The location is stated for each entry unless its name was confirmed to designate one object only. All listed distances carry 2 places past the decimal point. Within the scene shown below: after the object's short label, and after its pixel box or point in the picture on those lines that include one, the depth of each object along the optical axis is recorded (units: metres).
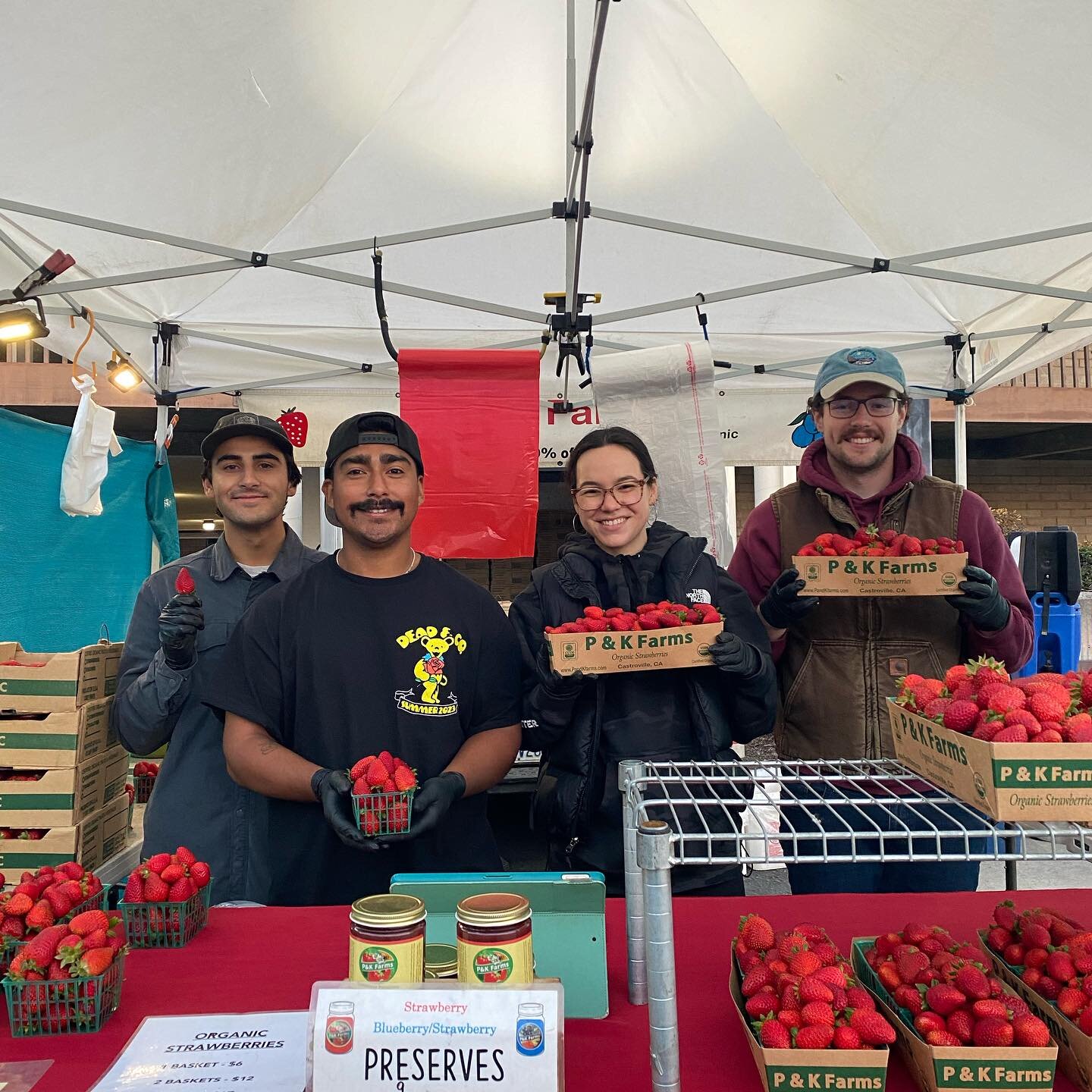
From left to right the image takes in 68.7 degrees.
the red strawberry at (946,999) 1.21
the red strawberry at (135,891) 1.76
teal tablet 1.42
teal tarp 4.88
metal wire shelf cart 1.09
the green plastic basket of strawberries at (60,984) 1.37
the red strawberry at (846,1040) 1.15
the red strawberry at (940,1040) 1.16
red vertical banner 4.91
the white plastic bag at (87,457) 4.88
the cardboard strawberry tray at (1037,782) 1.14
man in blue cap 2.55
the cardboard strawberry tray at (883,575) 2.39
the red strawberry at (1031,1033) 1.14
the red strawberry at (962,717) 1.32
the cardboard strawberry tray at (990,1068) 1.12
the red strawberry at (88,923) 1.46
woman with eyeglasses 2.27
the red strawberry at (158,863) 1.82
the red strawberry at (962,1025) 1.17
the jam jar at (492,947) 1.06
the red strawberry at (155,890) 1.75
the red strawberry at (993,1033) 1.14
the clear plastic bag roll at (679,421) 4.37
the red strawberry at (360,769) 1.93
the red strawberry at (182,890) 1.76
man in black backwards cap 2.29
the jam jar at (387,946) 1.06
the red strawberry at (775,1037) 1.16
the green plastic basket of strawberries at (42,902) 1.52
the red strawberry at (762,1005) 1.24
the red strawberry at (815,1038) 1.15
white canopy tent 3.38
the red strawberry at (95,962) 1.39
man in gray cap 2.70
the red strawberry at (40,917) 1.52
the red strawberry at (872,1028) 1.15
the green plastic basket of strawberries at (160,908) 1.75
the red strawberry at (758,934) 1.41
